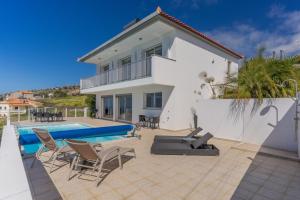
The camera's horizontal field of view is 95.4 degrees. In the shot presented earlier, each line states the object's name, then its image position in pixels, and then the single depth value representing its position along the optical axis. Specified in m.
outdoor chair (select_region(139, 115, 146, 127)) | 10.22
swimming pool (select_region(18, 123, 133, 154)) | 6.18
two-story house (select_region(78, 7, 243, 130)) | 8.43
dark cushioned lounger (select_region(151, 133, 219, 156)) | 4.77
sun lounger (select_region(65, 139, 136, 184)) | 3.24
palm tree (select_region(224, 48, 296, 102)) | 6.25
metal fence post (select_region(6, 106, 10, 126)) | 10.96
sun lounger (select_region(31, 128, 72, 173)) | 4.12
